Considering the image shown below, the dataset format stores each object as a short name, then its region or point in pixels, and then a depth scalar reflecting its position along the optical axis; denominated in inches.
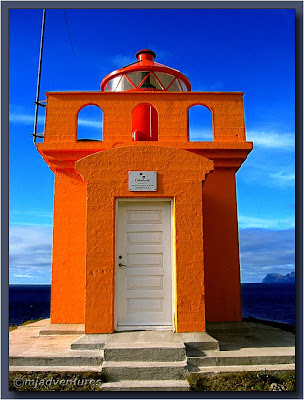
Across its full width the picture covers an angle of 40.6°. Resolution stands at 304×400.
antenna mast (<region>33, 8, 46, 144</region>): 330.1
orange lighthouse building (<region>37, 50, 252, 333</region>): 266.2
